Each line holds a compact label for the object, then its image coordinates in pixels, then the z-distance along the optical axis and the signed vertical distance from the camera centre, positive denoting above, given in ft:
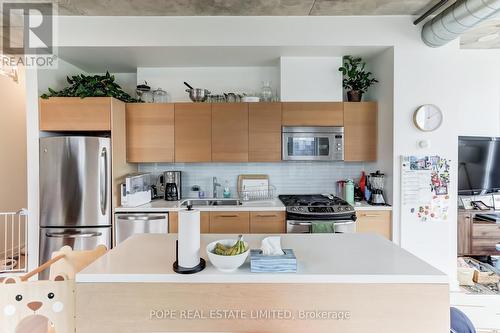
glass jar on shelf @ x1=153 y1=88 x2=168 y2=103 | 11.34 +2.86
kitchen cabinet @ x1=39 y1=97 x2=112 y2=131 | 9.66 +1.80
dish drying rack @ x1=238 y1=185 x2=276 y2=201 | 11.52 -1.25
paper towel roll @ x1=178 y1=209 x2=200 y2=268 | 4.23 -1.14
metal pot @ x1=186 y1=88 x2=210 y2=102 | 11.04 +2.82
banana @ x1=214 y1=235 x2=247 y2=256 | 4.26 -1.36
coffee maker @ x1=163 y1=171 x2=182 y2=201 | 11.21 -0.88
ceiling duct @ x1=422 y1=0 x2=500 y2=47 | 7.18 +4.18
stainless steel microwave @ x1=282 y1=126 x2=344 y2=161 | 10.78 +0.81
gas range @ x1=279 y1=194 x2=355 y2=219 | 9.51 -1.55
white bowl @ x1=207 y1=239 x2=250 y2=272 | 4.15 -1.49
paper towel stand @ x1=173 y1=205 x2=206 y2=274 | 4.21 -1.64
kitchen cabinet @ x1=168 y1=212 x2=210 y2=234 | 9.87 -2.12
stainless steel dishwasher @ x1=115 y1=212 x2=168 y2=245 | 9.70 -2.14
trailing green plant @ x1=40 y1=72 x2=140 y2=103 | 9.75 +2.76
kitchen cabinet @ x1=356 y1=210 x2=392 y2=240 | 9.93 -2.13
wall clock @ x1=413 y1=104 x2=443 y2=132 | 9.71 +1.61
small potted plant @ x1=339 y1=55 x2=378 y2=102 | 10.75 +3.39
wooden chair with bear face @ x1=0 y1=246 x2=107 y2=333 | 3.84 -2.01
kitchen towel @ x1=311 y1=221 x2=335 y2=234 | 9.34 -2.17
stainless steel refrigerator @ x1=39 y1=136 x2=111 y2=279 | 9.20 -0.91
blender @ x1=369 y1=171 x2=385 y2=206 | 10.21 -0.98
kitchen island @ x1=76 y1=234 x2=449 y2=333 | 4.10 -2.09
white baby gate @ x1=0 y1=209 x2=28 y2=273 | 12.55 -4.12
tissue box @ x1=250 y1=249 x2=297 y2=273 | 4.25 -1.58
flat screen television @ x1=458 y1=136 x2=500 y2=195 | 11.50 -0.03
